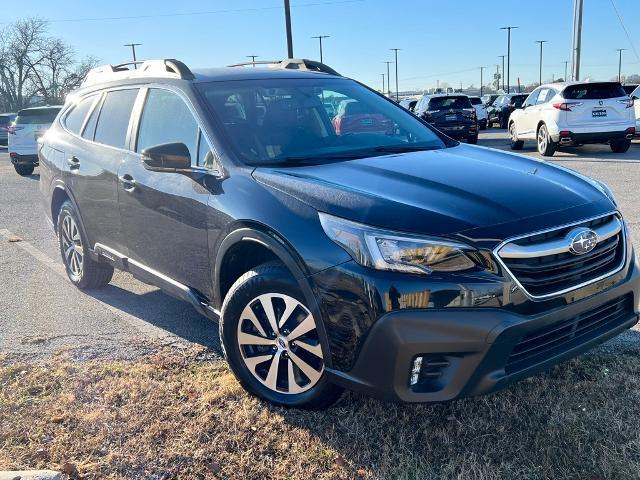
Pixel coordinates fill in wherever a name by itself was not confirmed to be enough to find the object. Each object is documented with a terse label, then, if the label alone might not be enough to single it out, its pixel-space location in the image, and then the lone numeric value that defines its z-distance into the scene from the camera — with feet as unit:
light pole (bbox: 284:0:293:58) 72.15
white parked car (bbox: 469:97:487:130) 89.15
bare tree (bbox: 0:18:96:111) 219.00
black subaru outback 8.19
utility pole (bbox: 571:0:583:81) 81.00
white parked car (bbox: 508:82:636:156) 42.65
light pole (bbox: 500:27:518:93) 231.46
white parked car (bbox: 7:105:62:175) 50.55
